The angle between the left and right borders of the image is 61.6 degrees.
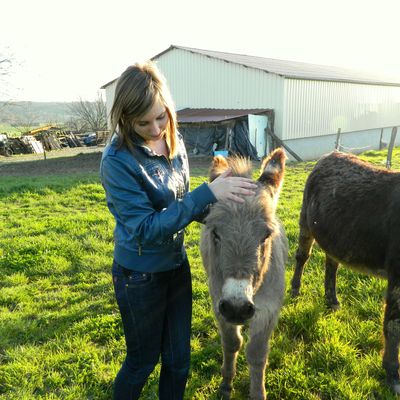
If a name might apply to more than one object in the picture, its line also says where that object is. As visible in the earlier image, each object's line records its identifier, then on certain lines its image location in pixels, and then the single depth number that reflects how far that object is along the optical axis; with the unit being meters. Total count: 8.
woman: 1.67
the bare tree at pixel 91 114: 44.06
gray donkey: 1.80
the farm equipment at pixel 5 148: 23.98
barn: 17.31
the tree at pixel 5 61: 23.73
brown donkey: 2.66
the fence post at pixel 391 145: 12.39
